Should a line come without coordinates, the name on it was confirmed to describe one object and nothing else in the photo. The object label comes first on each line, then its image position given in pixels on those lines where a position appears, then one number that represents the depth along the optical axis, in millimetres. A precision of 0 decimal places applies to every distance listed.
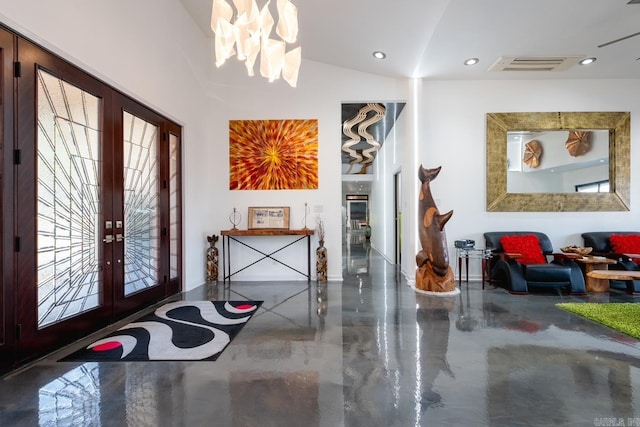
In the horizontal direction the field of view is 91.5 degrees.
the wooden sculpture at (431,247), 4504
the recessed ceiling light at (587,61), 4641
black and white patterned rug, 2619
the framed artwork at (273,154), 5496
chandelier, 2439
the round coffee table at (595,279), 4613
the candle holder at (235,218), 5535
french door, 2480
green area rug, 3148
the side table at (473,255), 4844
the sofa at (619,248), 4637
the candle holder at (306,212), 5535
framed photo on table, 5484
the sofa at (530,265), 4414
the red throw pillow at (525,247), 4824
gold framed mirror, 5277
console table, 5445
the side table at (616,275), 3893
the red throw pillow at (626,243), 4863
